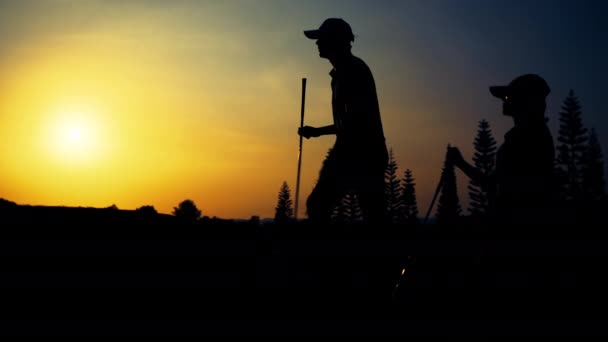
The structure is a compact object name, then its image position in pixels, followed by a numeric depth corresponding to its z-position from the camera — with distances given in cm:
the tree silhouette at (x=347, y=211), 13236
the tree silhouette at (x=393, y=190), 13355
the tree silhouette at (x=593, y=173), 11814
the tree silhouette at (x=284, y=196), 10803
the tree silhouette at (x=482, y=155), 13138
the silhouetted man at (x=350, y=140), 660
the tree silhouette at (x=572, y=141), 11912
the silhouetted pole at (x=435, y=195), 643
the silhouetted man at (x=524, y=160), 543
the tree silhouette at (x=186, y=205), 16942
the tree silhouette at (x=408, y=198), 13938
